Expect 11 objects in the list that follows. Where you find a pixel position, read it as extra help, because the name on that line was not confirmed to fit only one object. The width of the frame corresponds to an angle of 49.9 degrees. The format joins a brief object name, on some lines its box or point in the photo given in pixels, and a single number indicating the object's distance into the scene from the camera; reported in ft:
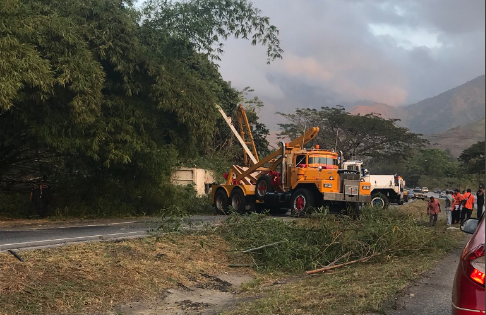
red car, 12.45
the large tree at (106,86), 51.08
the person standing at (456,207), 68.33
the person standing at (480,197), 70.06
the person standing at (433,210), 63.10
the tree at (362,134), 168.86
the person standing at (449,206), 68.08
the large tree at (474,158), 170.45
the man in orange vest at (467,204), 66.08
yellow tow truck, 63.77
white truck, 85.11
